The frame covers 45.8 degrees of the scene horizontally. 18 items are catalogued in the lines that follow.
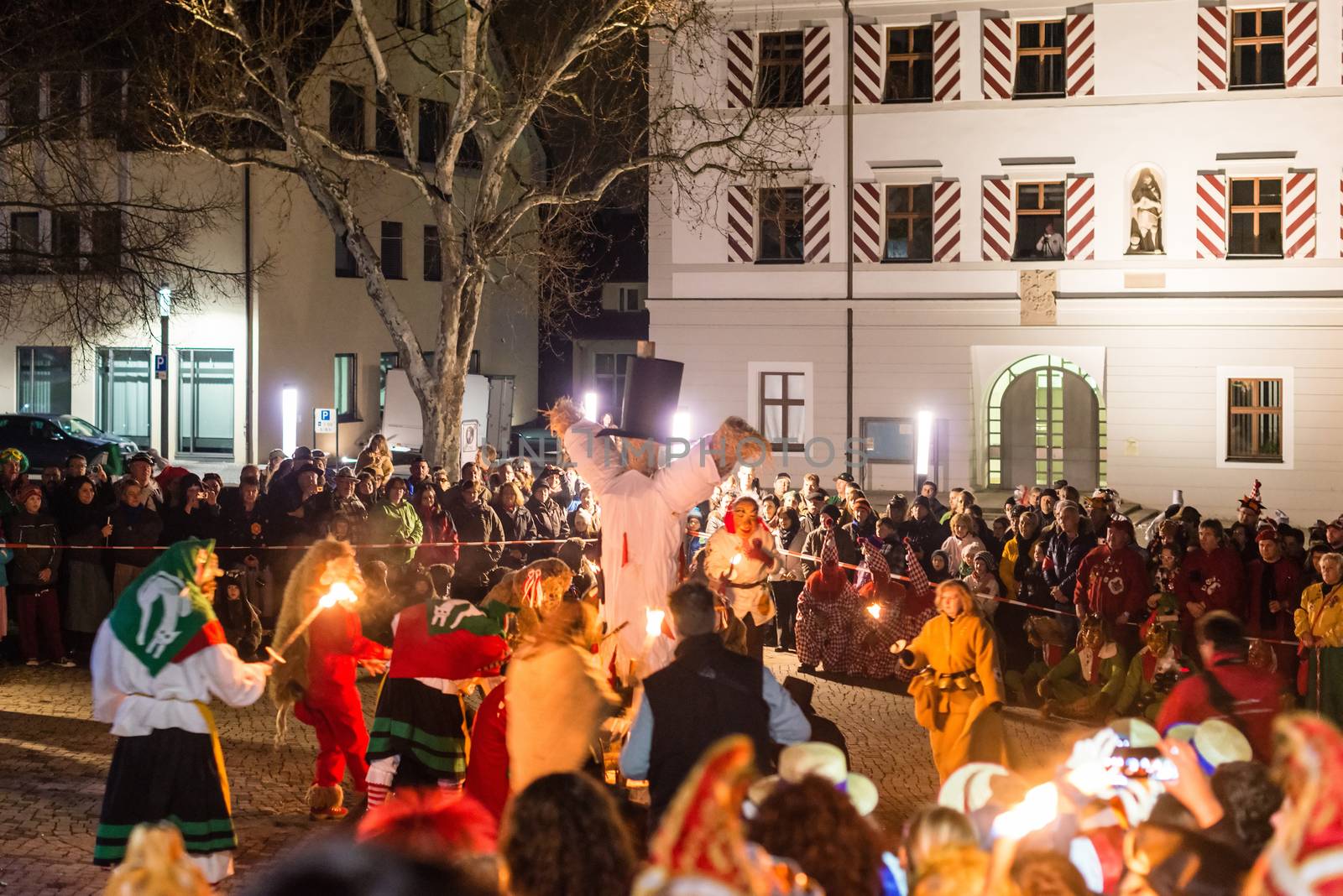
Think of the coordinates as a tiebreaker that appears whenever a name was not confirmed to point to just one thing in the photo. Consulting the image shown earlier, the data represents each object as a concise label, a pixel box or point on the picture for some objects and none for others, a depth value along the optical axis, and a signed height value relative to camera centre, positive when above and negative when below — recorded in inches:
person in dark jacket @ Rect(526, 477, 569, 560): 667.4 -31.6
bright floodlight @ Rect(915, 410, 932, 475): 1142.3 +1.1
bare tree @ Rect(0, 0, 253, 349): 849.5 +165.3
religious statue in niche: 1168.2 +171.5
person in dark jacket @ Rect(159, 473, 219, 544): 604.4 -27.9
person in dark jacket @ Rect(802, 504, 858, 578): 593.6 -34.7
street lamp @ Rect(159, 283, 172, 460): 1159.0 +70.8
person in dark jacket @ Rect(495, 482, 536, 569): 660.1 -29.7
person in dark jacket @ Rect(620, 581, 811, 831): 234.8 -39.4
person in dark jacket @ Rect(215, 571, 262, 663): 582.9 -64.7
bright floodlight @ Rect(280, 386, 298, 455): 1171.3 +19.9
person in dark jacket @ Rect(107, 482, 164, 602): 580.7 -34.2
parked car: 1299.2 +1.3
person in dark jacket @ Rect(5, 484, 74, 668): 567.5 -50.1
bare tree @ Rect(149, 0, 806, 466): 924.0 +204.2
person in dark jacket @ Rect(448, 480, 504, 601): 639.8 -38.5
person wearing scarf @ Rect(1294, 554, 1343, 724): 440.1 -52.6
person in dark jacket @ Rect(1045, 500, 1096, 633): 542.6 -37.0
